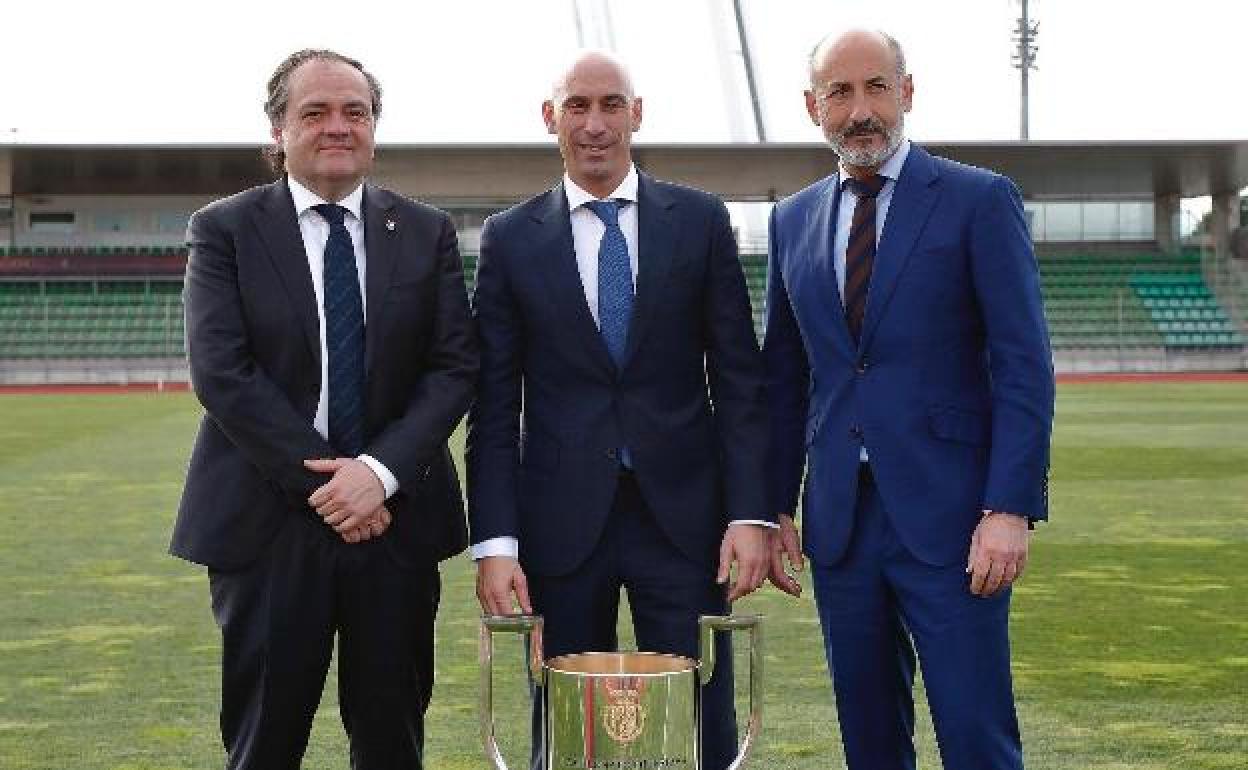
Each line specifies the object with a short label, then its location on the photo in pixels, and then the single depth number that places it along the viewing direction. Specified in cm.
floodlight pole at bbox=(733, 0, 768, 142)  3097
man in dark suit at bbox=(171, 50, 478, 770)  287
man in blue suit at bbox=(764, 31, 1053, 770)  285
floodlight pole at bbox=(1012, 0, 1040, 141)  4147
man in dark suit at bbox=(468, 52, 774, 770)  303
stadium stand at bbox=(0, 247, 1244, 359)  3447
